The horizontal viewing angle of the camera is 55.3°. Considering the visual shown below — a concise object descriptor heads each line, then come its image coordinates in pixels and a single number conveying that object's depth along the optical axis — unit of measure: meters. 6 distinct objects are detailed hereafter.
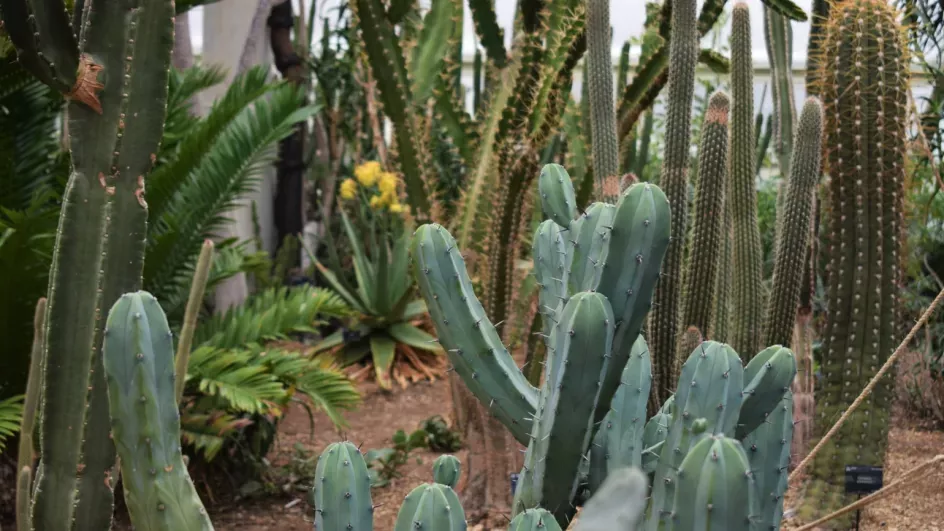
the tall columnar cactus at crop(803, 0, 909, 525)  3.02
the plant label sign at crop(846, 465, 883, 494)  2.78
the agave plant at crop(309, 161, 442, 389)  6.51
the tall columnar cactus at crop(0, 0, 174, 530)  1.96
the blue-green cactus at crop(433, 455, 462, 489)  1.81
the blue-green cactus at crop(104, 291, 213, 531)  1.41
